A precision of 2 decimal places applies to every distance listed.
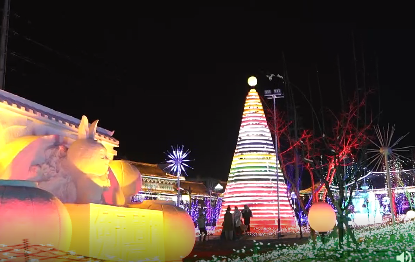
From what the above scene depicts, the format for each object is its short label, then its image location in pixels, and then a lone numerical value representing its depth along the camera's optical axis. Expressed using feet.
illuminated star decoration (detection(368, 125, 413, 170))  68.49
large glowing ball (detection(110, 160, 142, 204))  30.25
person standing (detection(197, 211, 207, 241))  58.65
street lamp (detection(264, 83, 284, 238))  74.60
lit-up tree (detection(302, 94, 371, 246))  37.50
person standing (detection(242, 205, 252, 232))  66.44
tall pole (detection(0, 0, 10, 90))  36.73
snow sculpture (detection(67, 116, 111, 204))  25.02
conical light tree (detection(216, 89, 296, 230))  75.61
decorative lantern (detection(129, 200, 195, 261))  29.10
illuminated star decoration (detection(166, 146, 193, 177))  110.73
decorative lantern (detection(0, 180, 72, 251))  17.99
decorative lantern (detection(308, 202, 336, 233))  37.14
